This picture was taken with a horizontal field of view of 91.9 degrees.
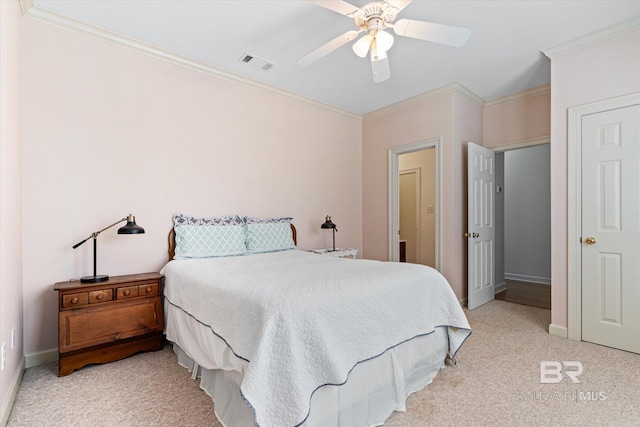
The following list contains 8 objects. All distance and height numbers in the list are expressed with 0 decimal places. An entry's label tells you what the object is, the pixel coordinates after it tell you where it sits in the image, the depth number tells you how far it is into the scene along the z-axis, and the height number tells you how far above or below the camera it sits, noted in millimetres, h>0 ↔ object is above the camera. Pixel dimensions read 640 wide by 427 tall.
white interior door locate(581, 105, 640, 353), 2580 -140
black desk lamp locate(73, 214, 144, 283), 2410 -169
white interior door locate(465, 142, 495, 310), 3818 -159
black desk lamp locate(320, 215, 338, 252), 4108 -152
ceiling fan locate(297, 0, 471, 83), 1957 +1244
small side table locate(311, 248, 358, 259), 3995 -507
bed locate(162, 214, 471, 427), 1381 -672
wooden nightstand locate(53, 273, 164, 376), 2225 -806
